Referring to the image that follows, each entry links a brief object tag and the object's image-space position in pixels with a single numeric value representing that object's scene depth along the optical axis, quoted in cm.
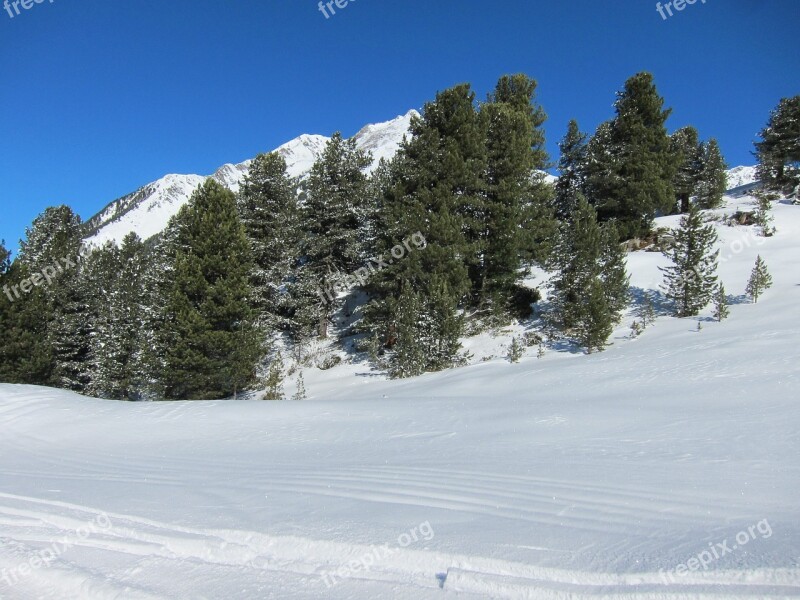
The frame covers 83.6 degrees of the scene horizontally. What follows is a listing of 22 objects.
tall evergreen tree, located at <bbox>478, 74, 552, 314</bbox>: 2266
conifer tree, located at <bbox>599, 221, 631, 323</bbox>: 1939
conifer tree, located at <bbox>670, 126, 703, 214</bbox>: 3878
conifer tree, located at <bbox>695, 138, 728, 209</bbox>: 3447
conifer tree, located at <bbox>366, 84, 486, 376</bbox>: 1933
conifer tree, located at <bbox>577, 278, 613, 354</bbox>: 1766
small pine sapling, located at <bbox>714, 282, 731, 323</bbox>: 1759
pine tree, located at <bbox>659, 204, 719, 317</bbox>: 1922
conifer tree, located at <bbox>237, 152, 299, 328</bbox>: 2564
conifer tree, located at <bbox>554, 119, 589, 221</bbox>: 3609
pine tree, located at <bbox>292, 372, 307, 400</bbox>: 1906
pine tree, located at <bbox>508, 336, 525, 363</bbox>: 1805
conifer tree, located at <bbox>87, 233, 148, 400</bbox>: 2441
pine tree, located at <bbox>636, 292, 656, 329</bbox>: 1986
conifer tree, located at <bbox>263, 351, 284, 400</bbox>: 1947
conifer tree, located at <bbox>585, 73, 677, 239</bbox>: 2706
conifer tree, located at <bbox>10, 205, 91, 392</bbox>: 2527
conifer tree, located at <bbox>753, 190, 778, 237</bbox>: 2805
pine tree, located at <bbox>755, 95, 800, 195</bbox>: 3666
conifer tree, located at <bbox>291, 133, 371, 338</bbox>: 2573
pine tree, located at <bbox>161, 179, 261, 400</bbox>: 1806
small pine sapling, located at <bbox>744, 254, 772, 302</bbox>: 1916
